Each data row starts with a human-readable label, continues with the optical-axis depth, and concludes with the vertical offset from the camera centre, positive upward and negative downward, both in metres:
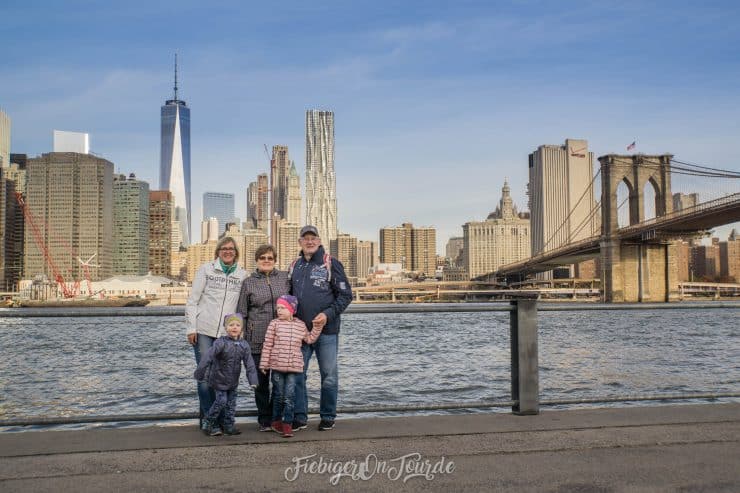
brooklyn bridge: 59.10 +3.74
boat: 125.75 -4.26
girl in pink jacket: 4.88 -0.51
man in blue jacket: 5.08 -0.17
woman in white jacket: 5.10 -0.16
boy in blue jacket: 4.86 -0.58
